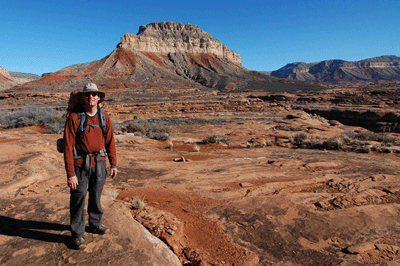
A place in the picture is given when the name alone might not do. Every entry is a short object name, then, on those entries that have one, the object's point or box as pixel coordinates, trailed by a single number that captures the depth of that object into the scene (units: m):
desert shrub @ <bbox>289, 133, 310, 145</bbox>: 11.14
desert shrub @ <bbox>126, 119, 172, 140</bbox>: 11.52
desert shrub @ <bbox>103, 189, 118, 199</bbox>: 3.88
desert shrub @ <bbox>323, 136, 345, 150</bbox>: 9.40
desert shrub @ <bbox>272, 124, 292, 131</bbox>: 15.49
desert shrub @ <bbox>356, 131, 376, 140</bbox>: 11.47
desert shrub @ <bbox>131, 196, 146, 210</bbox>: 3.53
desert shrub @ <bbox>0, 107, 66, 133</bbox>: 11.37
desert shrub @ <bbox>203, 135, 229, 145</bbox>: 10.85
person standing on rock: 2.34
